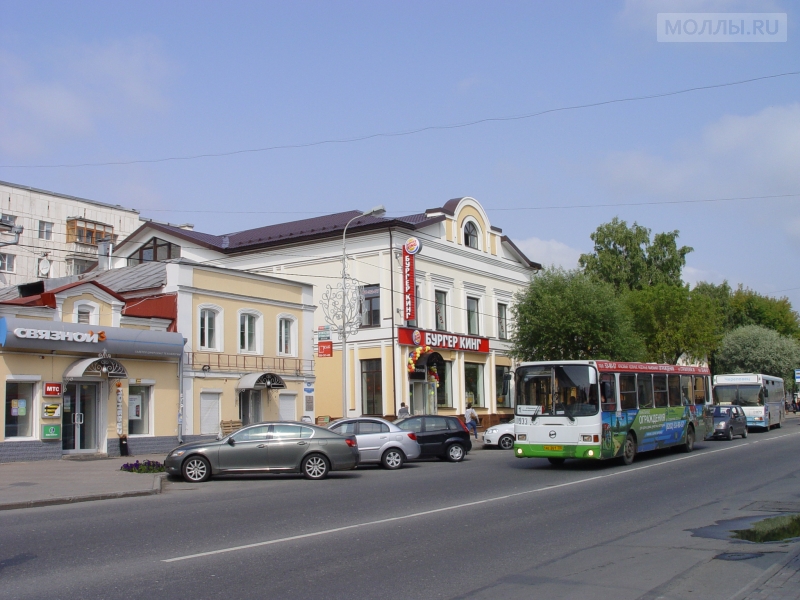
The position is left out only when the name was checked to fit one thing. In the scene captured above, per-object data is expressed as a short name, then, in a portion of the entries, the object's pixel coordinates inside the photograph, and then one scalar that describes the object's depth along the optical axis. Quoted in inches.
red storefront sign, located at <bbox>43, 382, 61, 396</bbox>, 975.6
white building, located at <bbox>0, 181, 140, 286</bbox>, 2576.3
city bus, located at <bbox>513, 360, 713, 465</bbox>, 834.2
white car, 1284.4
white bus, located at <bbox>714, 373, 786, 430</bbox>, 1683.1
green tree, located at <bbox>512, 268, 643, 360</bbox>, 1660.9
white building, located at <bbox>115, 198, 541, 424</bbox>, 1604.3
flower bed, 830.5
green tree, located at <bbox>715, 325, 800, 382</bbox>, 2780.5
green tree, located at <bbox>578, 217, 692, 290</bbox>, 2519.7
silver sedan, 919.7
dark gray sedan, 764.6
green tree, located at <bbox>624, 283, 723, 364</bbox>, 2182.6
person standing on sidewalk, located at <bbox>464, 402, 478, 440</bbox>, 1418.6
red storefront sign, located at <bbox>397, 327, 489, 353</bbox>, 1604.3
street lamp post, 1168.2
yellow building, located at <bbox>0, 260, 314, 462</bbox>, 971.9
